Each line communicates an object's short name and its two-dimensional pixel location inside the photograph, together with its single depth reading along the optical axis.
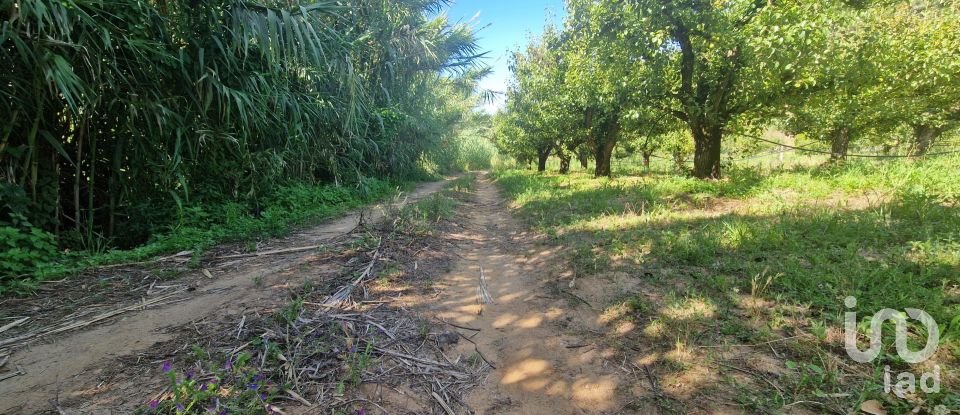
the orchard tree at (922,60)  7.21
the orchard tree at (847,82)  5.94
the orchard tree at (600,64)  7.38
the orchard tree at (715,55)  5.71
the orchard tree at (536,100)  13.02
